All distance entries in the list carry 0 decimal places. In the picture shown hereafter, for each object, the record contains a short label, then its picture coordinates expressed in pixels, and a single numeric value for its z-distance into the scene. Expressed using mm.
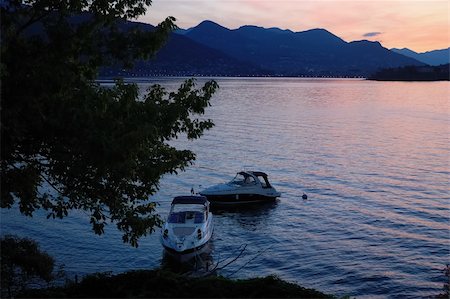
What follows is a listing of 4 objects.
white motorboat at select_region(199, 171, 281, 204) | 46156
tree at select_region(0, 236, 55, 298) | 18406
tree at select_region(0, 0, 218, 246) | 12648
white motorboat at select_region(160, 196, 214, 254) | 30078
